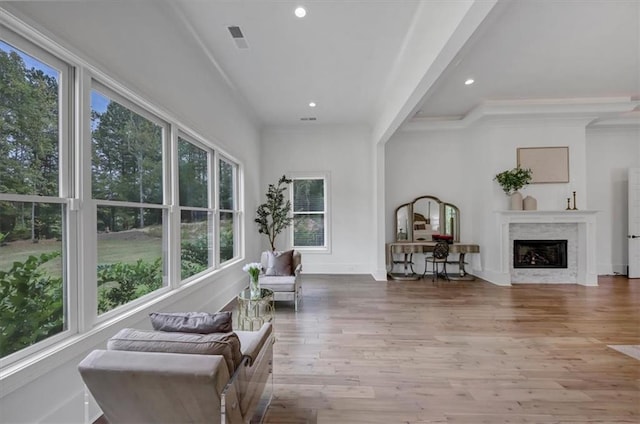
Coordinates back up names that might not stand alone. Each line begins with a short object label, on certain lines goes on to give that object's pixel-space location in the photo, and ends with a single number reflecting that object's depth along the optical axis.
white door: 5.88
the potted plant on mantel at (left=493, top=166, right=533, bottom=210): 5.49
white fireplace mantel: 5.44
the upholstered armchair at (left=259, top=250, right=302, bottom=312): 4.14
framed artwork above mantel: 5.67
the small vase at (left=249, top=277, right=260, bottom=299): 3.23
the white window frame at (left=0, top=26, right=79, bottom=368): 1.74
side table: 3.19
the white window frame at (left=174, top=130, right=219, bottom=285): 4.02
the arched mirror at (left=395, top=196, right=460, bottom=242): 6.45
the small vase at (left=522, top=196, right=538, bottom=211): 5.58
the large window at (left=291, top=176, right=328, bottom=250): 6.71
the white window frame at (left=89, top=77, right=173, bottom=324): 1.89
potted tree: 6.18
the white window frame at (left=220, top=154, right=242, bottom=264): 4.98
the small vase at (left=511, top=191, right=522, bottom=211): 5.57
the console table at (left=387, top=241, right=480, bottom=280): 5.96
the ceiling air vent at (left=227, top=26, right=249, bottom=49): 3.09
